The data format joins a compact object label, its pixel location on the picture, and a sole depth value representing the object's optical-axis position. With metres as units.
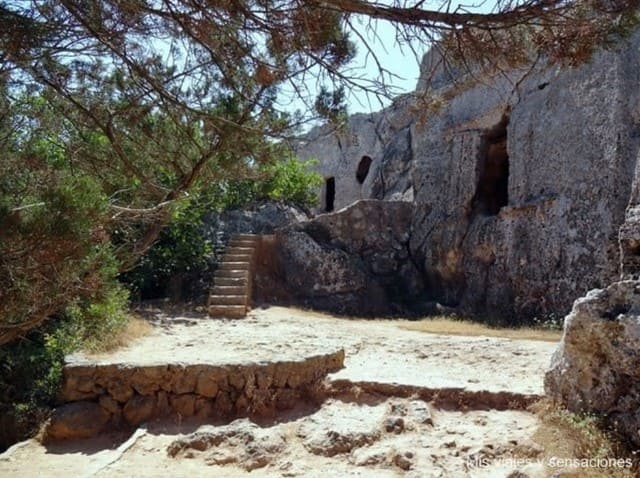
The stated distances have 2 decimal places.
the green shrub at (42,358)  5.13
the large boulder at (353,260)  10.95
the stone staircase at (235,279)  9.21
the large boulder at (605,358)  3.65
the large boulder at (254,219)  12.23
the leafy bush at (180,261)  10.45
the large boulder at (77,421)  4.98
